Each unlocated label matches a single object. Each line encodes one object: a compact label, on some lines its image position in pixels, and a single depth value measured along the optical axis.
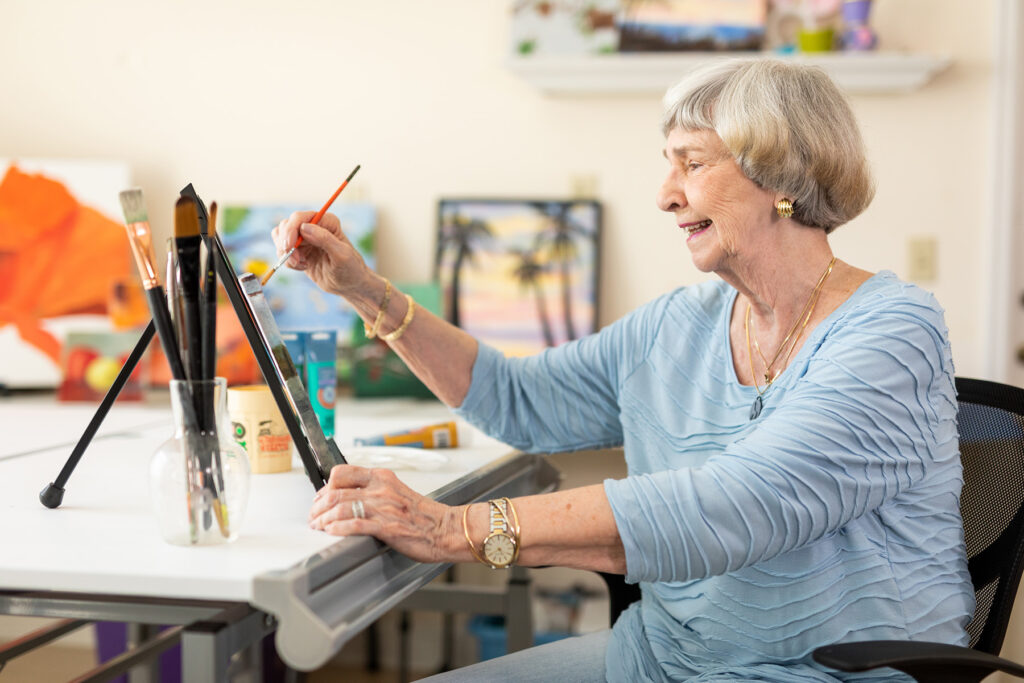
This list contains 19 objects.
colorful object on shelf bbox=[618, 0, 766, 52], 2.37
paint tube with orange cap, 1.47
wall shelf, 2.28
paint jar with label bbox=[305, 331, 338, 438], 1.39
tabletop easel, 1.05
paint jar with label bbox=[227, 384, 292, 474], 1.28
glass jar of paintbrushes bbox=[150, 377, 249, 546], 0.92
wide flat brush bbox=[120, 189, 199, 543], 0.93
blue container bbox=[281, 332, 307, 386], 1.38
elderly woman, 0.96
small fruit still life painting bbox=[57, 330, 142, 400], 2.34
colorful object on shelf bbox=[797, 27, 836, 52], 2.29
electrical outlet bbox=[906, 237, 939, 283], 2.41
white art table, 0.81
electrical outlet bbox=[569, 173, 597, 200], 2.52
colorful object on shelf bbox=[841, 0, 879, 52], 2.29
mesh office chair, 1.16
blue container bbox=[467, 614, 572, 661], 2.32
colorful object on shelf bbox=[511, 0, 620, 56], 2.42
